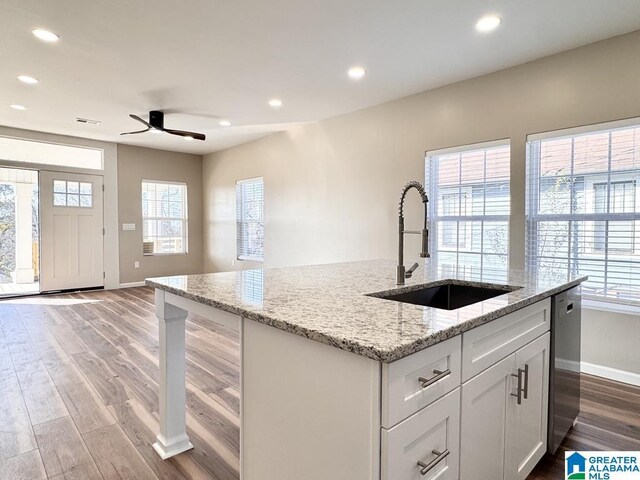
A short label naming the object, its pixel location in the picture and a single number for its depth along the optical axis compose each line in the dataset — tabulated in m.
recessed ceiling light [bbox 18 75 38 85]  3.59
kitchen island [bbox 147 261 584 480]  0.90
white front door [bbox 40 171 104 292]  5.92
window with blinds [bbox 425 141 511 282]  3.54
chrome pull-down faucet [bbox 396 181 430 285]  1.73
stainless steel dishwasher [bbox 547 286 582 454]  1.77
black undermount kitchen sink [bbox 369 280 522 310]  1.76
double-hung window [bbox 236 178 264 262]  6.49
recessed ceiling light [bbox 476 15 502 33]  2.56
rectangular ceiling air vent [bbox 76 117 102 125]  5.07
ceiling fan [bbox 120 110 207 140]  4.64
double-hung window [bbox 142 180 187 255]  7.18
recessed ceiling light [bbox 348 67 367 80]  3.42
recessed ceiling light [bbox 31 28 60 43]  2.74
